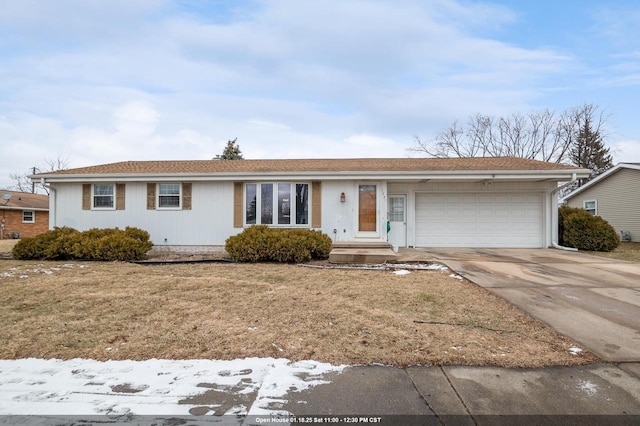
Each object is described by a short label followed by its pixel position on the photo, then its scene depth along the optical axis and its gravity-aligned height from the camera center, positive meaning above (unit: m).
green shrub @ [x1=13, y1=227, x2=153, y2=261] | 9.52 -0.74
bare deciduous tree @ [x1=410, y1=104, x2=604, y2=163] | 29.12 +7.70
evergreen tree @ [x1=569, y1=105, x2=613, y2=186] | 28.45 +6.57
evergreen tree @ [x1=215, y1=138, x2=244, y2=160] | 31.53 +6.90
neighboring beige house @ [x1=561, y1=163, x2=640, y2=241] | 16.80 +1.27
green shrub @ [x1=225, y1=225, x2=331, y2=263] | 9.10 -0.72
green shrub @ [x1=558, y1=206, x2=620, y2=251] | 11.27 -0.46
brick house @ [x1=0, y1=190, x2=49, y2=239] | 22.59 +0.46
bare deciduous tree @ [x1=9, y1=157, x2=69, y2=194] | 39.16 +6.19
